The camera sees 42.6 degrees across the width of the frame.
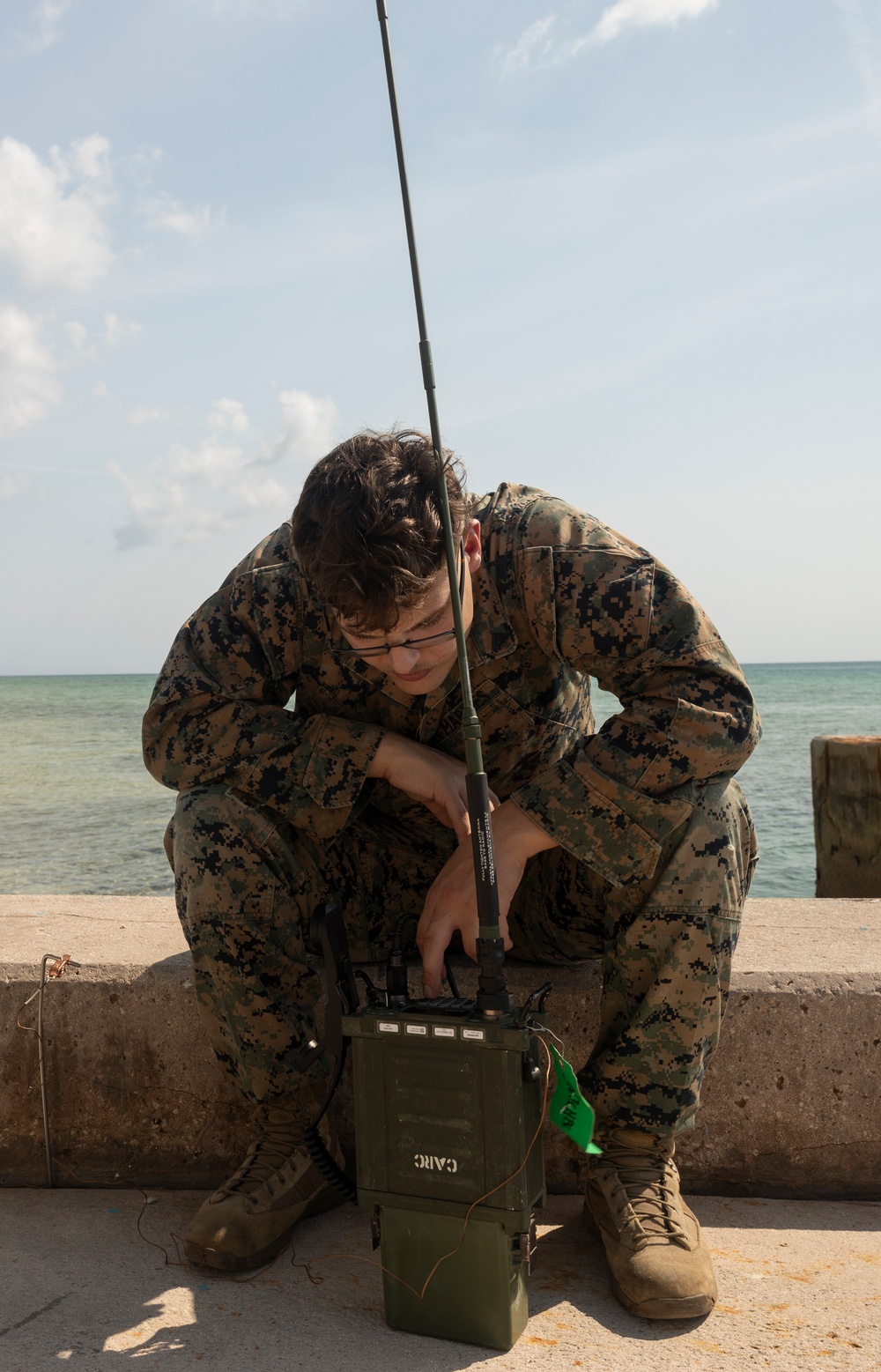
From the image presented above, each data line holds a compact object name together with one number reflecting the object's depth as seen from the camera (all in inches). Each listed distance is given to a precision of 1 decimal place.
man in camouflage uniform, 77.4
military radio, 65.2
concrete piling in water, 230.5
